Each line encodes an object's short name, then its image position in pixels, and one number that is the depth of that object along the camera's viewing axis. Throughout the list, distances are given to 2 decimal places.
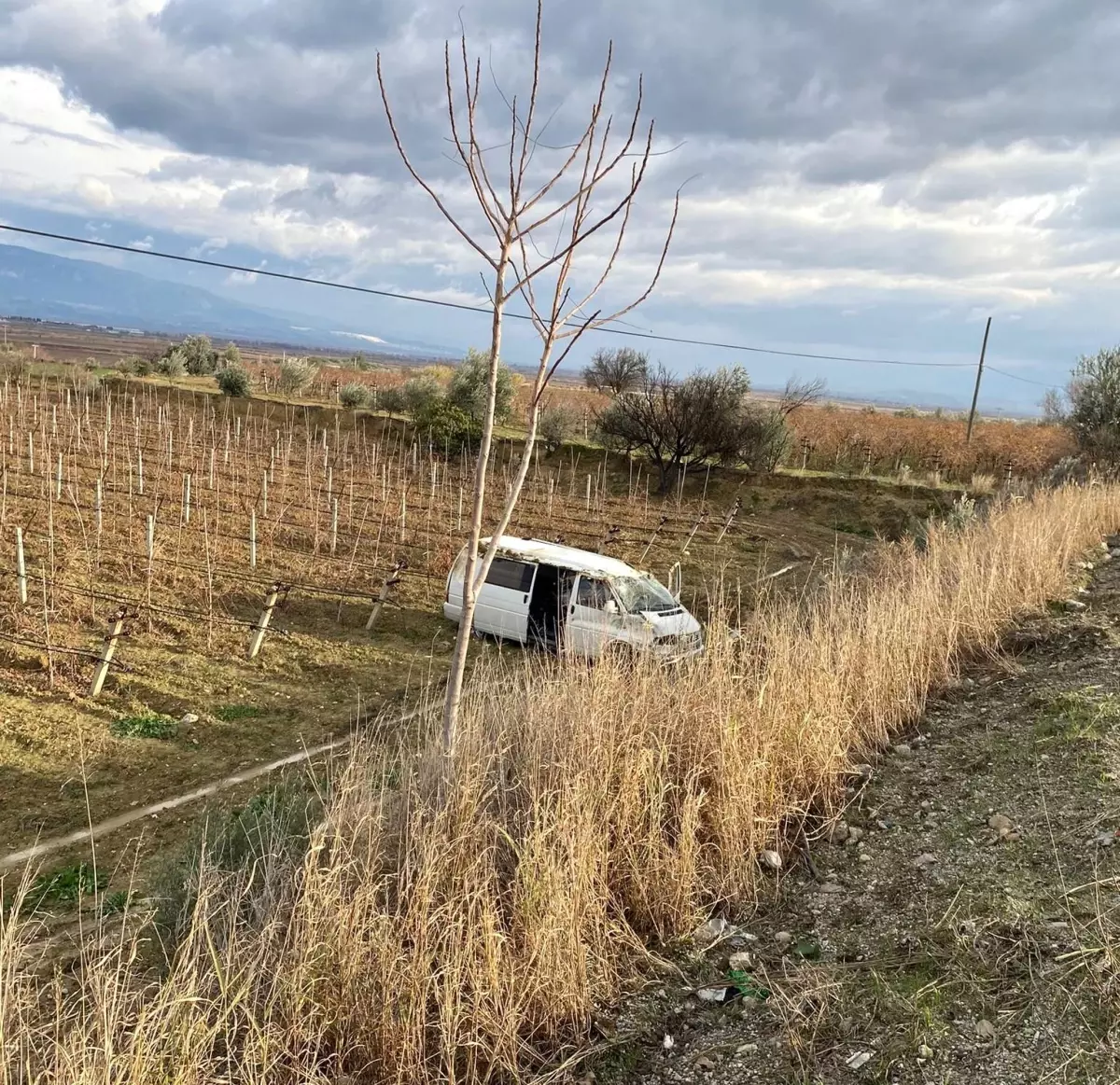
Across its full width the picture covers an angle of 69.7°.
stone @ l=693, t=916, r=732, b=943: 3.34
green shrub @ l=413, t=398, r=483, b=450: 22.08
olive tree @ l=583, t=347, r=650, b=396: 31.00
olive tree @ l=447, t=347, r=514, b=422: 24.61
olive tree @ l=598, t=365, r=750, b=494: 19.89
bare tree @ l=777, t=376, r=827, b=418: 22.47
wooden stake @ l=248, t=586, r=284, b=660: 8.35
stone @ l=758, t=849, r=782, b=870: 3.84
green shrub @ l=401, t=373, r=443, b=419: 26.13
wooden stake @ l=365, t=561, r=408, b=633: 9.48
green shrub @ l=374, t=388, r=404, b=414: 27.31
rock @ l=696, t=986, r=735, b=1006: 2.98
